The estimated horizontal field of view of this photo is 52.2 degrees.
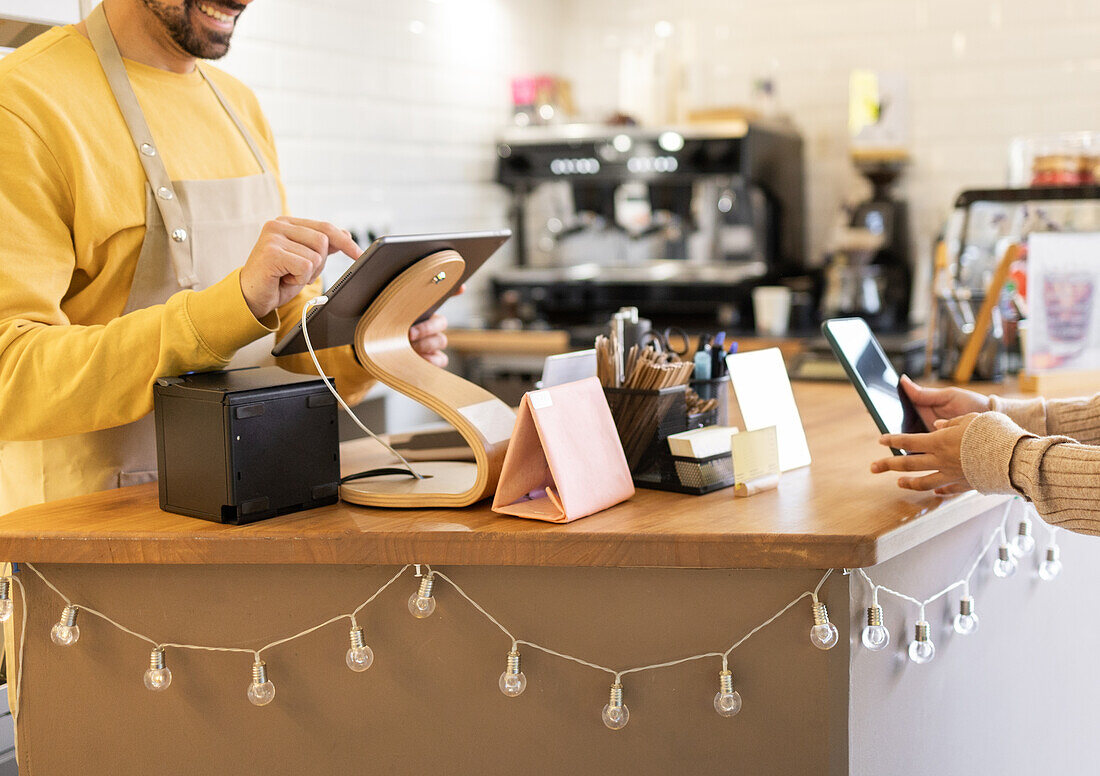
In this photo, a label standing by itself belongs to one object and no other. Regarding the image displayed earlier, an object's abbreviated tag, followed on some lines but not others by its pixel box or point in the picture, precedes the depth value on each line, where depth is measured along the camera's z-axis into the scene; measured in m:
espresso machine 4.41
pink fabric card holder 1.46
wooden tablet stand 1.55
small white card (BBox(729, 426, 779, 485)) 1.58
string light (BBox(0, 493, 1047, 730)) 1.40
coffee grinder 4.37
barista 1.54
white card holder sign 1.75
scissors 1.81
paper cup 4.23
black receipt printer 1.44
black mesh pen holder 1.64
